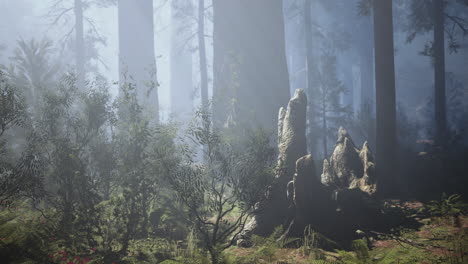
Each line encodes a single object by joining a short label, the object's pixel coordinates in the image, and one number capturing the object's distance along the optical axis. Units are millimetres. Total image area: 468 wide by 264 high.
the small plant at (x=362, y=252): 4645
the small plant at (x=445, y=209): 6988
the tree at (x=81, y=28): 21422
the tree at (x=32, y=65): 14255
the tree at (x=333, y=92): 17031
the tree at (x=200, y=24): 21719
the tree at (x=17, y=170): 5926
